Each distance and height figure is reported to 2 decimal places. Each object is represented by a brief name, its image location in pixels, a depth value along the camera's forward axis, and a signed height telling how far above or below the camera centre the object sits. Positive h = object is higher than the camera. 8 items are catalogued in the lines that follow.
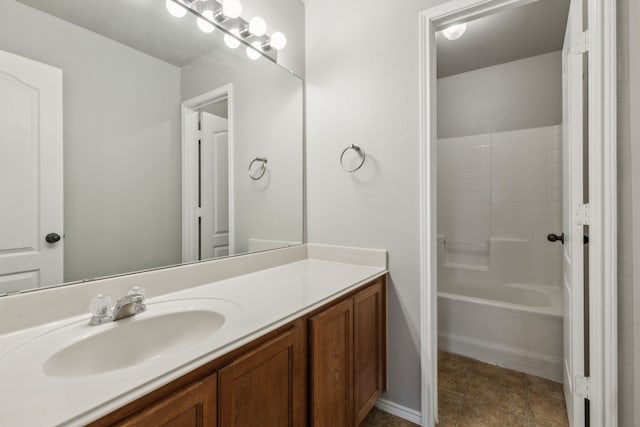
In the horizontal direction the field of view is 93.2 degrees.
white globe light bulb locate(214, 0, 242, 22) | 1.39 +0.94
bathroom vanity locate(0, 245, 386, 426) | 0.58 -0.35
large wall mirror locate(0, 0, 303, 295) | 0.88 +0.27
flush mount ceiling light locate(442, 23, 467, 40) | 1.77 +1.09
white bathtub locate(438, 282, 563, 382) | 1.96 -0.82
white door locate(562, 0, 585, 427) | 1.24 +0.02
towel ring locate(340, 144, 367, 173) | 1.69 +0.35
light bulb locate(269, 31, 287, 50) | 1.65 +0.95
